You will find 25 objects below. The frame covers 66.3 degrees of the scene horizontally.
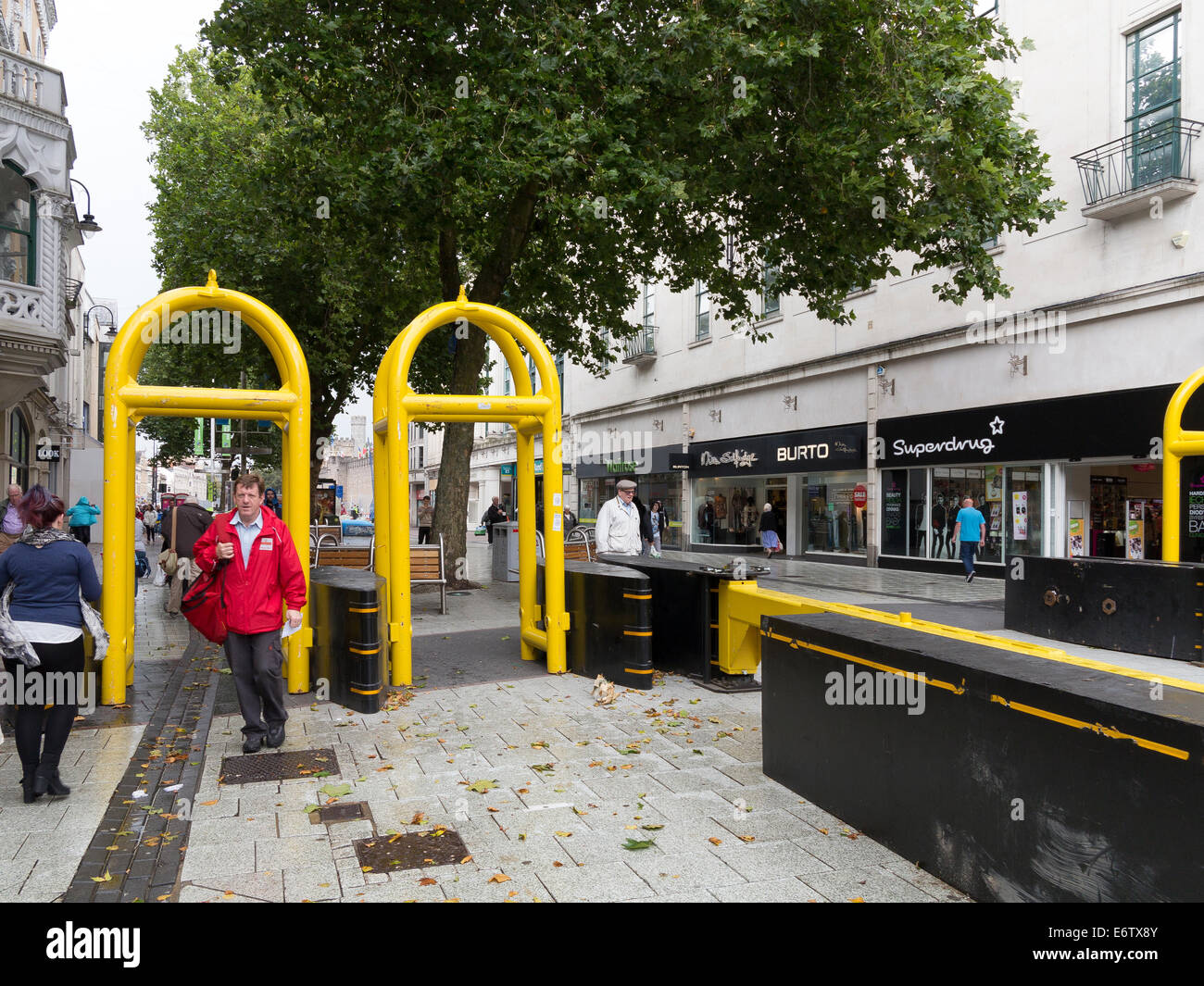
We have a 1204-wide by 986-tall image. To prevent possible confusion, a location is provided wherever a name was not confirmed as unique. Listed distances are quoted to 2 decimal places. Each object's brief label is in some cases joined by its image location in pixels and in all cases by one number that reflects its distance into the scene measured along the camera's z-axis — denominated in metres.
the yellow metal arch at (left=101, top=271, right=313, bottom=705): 7.37
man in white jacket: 10.19
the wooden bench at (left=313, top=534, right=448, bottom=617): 12.48
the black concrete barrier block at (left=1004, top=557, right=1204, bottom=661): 9.48
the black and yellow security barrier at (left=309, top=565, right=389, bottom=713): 6.93
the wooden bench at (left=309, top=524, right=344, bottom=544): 15.86
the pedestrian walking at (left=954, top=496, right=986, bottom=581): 17.47
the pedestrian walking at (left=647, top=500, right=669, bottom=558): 26.27
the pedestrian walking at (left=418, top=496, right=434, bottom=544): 23.34
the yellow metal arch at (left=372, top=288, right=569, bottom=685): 7.98
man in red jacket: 5.96
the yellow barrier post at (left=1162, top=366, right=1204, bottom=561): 10.21
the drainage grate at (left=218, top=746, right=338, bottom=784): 5.45
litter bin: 18.44
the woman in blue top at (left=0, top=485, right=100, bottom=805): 5.01
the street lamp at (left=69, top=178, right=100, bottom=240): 21.14
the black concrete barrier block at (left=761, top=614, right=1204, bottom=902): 2.91
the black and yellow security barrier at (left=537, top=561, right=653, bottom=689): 7.82
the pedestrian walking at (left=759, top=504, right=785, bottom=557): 24.44
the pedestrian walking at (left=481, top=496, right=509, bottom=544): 29.18
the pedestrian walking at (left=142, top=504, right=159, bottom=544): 37.83
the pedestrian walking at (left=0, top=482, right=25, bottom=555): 9.80
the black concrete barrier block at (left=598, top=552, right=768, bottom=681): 8.16
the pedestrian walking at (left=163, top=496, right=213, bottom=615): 12.30
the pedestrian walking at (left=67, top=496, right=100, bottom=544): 14.41
